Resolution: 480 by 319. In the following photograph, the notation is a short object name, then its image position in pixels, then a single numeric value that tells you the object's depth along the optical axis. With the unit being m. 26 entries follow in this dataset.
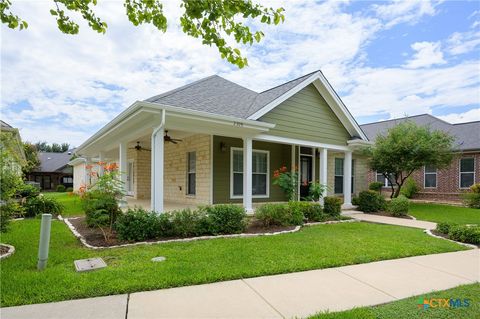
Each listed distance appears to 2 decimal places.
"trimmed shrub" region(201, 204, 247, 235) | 6.85
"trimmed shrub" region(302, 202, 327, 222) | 9.09
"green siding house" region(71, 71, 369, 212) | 7.87
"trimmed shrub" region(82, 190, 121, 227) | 6.26
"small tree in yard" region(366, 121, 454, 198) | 12.85
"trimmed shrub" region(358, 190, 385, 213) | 11.95
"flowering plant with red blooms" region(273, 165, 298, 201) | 9.41
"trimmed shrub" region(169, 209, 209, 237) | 6.55
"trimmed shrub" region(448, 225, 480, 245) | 6.56
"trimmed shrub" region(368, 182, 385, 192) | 19.44
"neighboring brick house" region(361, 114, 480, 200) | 16.55
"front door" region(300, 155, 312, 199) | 13.11
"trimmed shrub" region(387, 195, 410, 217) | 10.94
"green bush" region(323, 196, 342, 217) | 10.06
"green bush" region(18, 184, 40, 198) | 9.97
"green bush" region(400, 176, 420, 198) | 18.39
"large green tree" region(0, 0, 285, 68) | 3.17
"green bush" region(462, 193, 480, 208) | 14.15
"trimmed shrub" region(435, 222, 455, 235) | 7.44
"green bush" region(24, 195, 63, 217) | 9.59
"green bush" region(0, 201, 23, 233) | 5.04
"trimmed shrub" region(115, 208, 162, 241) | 6.05
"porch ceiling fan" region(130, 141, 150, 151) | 12.35
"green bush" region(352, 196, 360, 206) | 12.27
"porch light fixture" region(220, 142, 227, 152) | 10.30
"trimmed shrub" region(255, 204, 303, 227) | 7.87
